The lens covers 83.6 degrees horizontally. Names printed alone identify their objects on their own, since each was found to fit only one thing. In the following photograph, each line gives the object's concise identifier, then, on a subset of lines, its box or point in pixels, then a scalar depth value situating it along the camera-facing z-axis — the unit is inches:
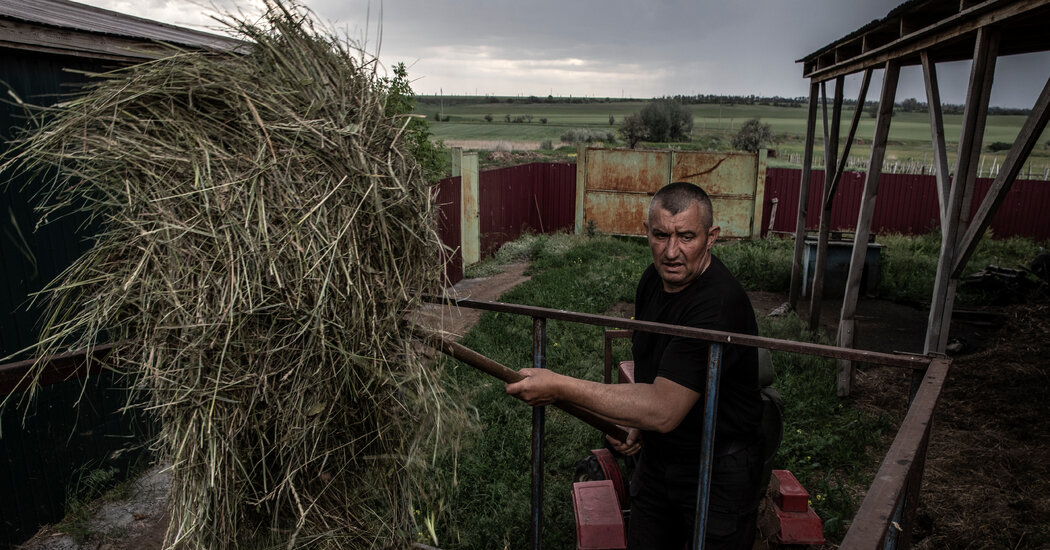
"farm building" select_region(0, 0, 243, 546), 142.9
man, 75.7
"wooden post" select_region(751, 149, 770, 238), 517.8
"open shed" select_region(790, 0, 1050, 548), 147.6
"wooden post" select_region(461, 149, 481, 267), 419.5
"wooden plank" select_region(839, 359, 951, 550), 37.4
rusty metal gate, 520.4
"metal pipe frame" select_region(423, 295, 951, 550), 39.6
